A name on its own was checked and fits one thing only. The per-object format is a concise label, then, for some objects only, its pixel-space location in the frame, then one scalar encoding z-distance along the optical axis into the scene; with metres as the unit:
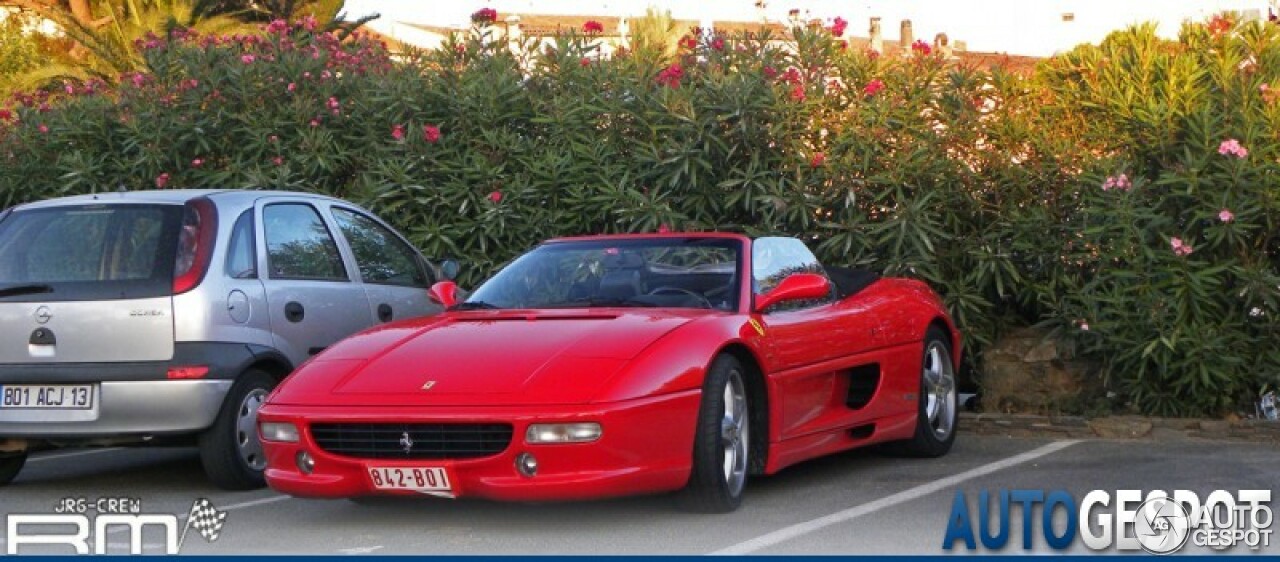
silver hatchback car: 9.09
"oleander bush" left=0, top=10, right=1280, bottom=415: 11.90
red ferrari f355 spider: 7.50
